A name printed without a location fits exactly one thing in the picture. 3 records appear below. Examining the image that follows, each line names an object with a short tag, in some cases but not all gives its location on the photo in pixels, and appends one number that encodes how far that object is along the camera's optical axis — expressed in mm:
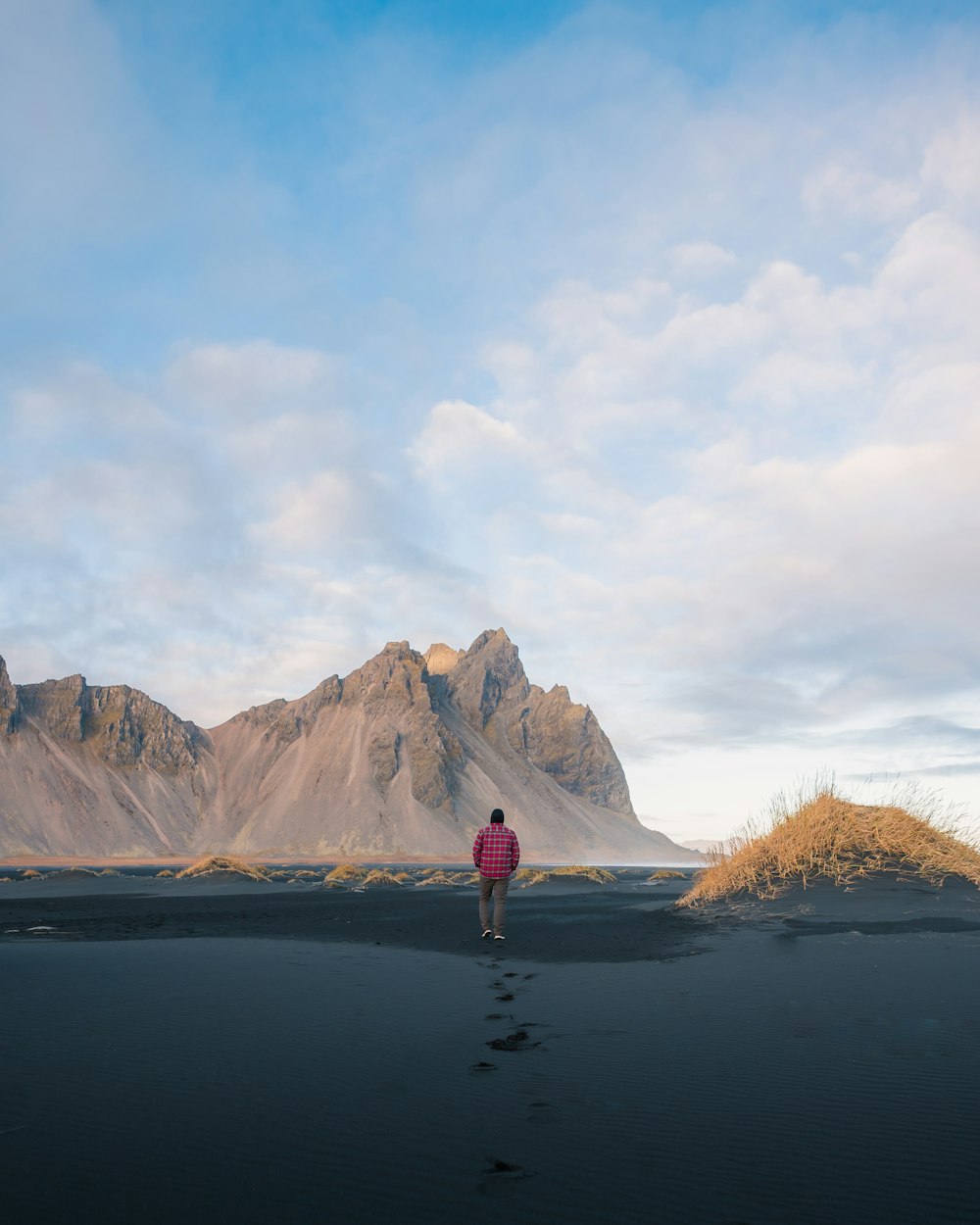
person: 14109
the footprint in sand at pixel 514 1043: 6417
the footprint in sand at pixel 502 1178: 3685
